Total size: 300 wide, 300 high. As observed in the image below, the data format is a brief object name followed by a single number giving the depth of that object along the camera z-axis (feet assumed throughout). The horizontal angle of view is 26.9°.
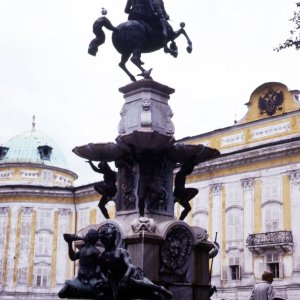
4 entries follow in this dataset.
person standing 33.22
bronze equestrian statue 39.93
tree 47.57
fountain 33.86
